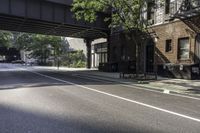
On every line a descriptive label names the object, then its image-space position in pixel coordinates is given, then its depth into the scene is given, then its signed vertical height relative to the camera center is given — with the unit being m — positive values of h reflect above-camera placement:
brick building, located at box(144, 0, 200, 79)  11.79 +2.10
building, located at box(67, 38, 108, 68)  23.11 +1.65
